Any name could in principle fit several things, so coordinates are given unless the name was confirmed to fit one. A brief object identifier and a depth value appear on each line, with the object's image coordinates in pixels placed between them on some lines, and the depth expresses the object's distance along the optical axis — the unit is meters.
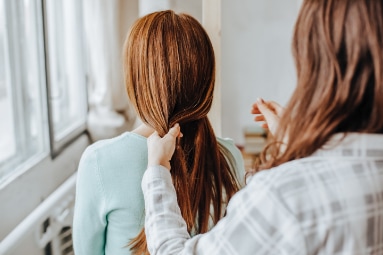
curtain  2.36
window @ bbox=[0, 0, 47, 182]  1.68
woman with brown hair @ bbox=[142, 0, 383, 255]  0.64
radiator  1.39
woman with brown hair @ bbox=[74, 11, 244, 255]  1.03
